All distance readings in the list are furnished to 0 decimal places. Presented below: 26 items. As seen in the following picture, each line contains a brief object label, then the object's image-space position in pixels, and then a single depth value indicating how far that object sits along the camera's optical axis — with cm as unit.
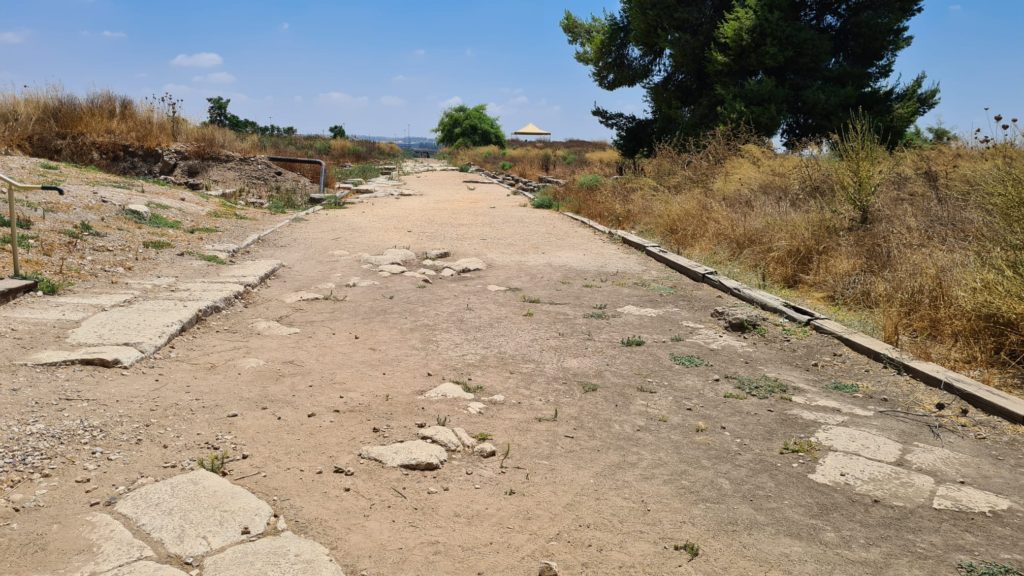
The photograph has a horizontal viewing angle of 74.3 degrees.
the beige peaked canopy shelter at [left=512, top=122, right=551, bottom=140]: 5481
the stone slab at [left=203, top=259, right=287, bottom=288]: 694
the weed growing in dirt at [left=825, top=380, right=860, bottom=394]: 460
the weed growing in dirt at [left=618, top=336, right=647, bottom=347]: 543
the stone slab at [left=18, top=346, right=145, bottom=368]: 414
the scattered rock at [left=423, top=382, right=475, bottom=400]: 418
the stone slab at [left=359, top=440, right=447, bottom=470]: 328
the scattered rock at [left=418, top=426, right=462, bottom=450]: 349
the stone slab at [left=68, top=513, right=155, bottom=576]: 233
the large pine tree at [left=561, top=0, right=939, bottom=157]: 1527
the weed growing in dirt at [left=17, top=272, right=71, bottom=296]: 571
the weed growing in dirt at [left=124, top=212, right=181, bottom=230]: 933
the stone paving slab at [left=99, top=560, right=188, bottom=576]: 229
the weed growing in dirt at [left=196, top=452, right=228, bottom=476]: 308
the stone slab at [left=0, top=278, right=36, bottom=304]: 528
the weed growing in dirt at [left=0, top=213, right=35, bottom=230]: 720
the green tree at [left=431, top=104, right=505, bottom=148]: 4744
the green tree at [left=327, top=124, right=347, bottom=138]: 4959
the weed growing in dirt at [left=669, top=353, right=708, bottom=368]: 501
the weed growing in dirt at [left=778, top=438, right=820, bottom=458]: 361
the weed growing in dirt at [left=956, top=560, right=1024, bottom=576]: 254
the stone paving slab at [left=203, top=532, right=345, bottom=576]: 237
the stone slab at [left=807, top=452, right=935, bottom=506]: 317
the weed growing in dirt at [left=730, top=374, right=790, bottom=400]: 449
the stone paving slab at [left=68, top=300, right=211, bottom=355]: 460
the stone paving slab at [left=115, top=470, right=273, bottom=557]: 251
